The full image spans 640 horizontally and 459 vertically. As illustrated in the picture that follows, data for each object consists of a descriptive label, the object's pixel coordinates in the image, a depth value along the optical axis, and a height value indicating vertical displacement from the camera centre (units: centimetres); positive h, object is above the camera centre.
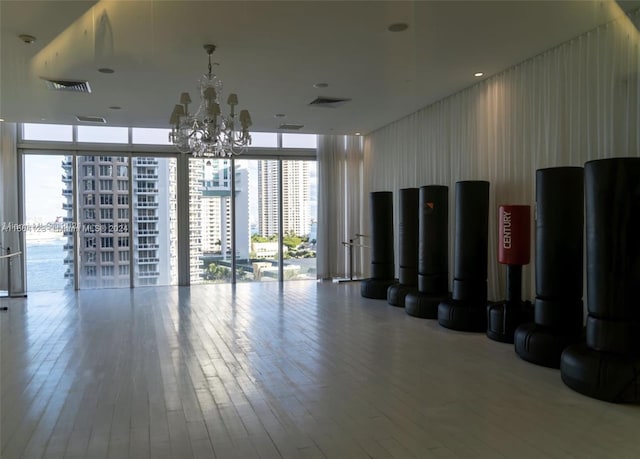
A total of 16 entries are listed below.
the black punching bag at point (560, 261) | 439 -38
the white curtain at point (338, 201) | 1105 +53
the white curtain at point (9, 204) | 908 +45
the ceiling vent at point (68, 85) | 618 +192
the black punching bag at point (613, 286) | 356 -52
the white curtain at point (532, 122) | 462 +125
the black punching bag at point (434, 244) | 687 -33
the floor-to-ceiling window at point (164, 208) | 973 +38
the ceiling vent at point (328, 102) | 738 +197
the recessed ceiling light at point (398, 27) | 460 +196
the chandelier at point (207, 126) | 501 +110
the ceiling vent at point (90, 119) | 830 +194
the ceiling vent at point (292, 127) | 927 +196
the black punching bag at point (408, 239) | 771 -28
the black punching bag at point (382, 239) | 856 -30
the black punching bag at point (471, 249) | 596 -35
